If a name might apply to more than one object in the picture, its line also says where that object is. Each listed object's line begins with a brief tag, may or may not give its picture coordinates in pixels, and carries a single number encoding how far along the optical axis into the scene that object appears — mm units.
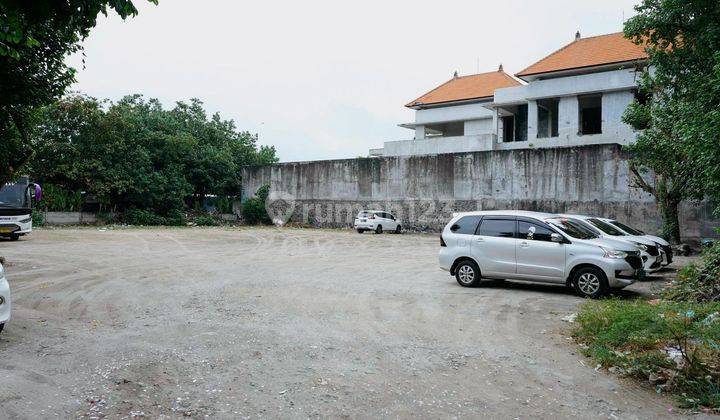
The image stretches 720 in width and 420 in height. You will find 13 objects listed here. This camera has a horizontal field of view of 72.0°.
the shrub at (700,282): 8508
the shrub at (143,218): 32844
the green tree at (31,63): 5117
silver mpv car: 9461
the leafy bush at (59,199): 29922
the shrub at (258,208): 37462
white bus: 19766
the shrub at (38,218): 29341
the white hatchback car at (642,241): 12123
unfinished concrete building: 28188
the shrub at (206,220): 35384
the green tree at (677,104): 10180
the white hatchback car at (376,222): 30031
